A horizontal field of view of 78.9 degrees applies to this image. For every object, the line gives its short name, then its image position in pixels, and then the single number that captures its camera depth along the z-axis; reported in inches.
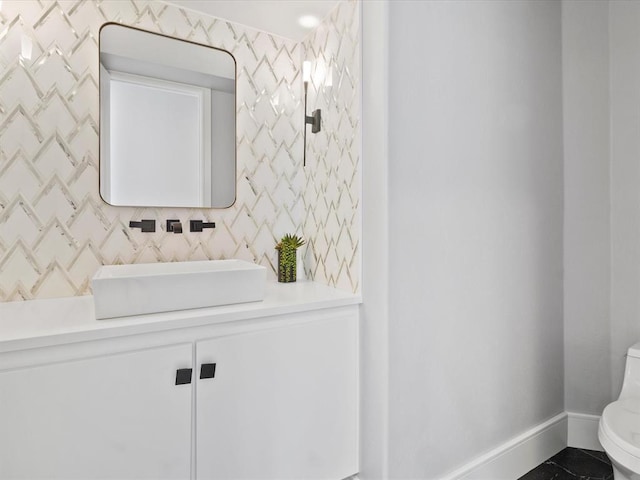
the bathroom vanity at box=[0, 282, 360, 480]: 39.4
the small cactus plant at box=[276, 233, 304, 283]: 71.5
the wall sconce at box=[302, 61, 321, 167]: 71.2
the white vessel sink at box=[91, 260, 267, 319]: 43.9
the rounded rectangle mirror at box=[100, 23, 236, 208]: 60.2
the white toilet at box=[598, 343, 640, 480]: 52.5
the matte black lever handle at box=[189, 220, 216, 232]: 66.7
